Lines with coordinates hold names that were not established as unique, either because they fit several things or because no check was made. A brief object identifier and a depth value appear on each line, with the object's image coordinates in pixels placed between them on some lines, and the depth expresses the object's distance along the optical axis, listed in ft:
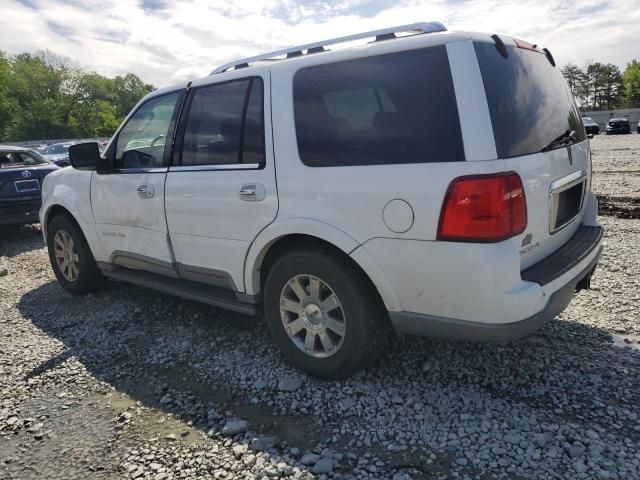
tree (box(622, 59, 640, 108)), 218.18
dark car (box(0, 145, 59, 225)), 25.08
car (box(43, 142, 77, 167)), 55.44
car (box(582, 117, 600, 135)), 98.48
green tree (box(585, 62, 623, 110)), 246.27
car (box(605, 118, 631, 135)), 114.42
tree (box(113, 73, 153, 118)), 313.94
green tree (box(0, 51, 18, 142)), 218.79
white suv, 7.97
